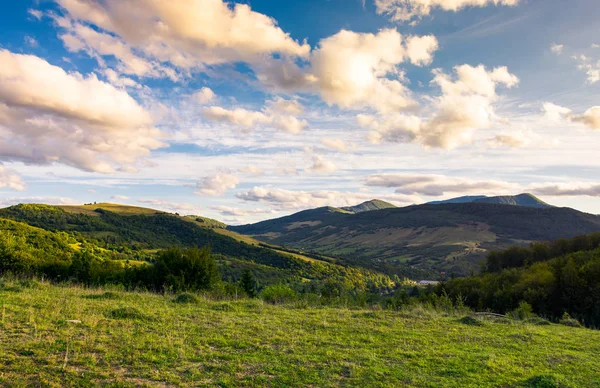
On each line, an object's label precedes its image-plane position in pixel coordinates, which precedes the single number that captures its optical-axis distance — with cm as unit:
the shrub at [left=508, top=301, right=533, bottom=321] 2395
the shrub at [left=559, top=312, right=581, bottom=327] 2335
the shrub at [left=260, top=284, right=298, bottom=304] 3589
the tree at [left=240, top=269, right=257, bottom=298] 6284
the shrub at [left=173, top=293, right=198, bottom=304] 1984
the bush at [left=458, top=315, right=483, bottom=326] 1930
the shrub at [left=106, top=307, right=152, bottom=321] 1426
